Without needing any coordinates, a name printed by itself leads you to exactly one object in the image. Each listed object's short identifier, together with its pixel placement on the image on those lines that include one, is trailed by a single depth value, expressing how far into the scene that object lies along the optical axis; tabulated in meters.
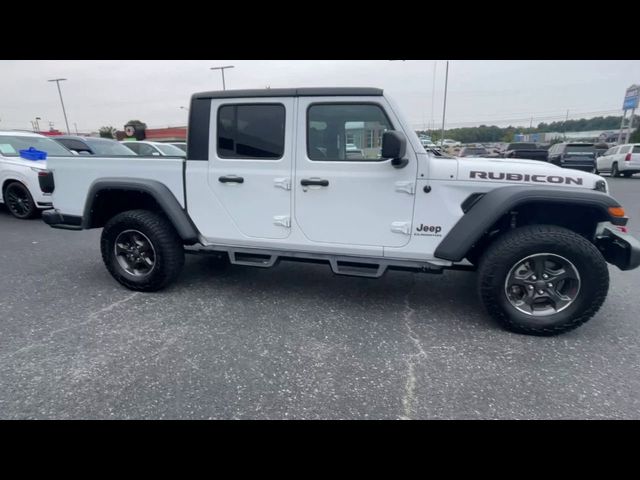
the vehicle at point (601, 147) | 23.29
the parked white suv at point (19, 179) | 6.83
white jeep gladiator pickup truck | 2.93
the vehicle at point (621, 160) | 15.48
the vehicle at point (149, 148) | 10.87
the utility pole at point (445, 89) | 26.77
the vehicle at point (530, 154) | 13.03
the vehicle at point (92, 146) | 9.30
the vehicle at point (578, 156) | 15.46
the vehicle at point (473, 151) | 19.00
